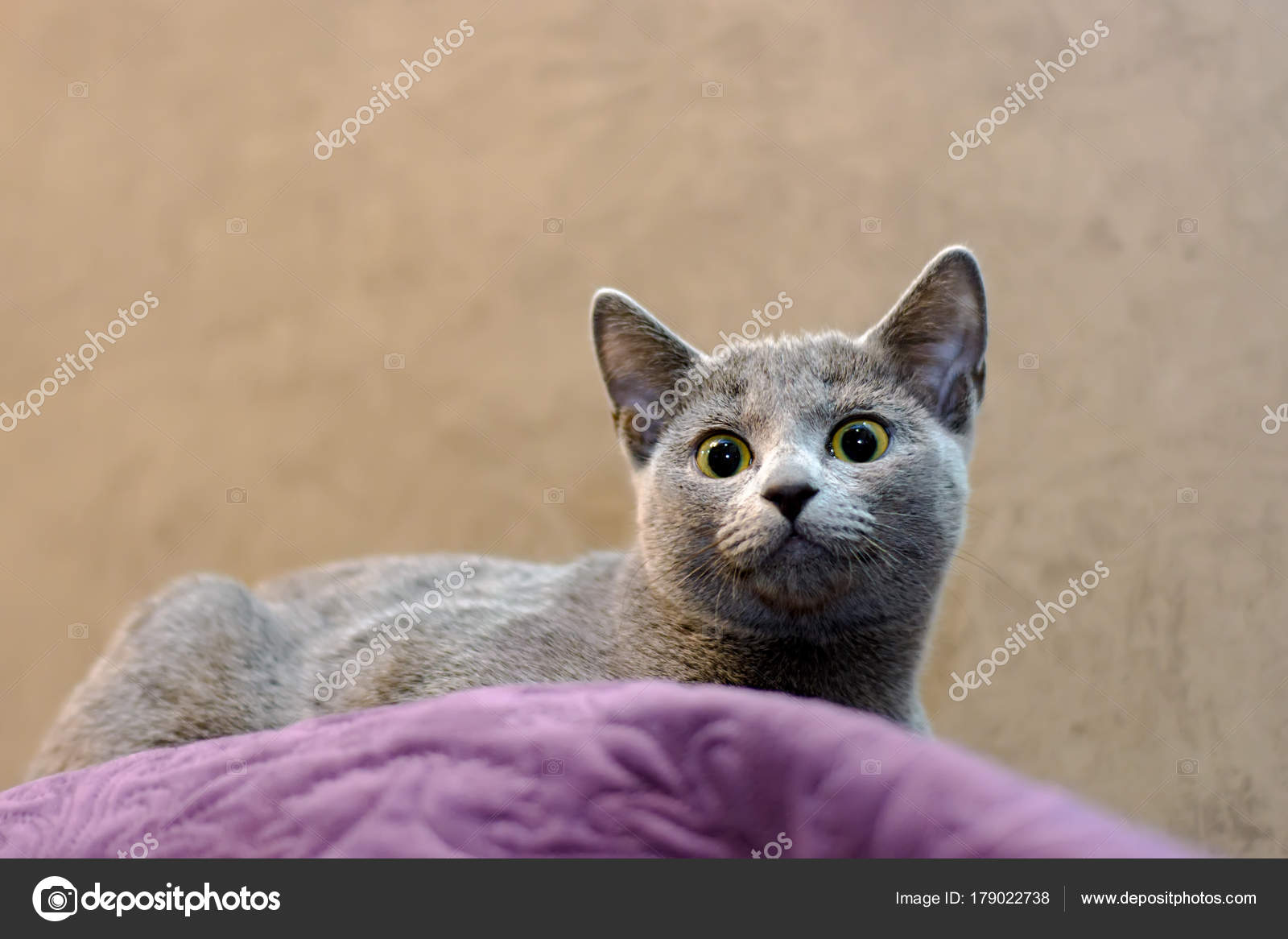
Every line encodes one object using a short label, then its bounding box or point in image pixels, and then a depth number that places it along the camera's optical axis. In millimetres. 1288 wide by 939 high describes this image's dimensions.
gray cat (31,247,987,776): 546
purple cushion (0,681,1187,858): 422
